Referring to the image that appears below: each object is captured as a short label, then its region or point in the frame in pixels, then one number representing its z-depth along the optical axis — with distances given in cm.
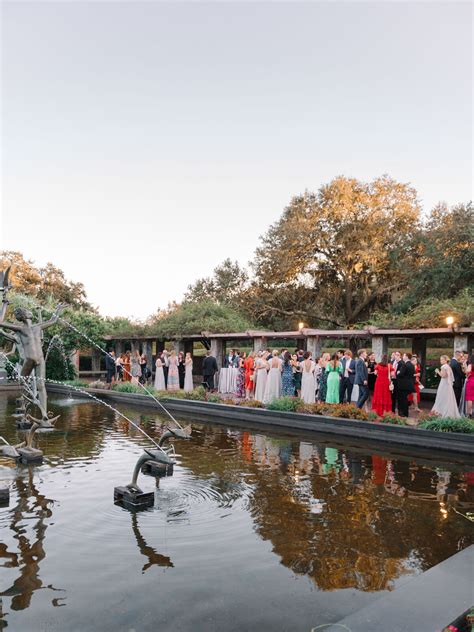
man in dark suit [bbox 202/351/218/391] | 2066
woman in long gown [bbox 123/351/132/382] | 2433
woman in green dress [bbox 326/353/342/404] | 1530
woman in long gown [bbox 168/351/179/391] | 2159
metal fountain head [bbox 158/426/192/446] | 696
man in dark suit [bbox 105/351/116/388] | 2462
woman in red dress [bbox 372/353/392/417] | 1413
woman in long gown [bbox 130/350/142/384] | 2361
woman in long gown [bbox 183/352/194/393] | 2105
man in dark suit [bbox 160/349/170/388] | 2245
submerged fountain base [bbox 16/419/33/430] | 1252
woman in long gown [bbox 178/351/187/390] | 2286
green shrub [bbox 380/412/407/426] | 1184
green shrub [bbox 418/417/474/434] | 1070
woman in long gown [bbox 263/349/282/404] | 1658
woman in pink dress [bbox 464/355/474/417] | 1289
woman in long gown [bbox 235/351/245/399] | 1952
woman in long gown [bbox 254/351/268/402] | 1712
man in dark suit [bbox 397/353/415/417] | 1377
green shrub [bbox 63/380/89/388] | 2275
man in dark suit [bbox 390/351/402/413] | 1431
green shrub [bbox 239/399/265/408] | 1497
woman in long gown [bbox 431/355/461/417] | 1266
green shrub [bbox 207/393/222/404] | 1601
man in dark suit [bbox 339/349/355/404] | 1517
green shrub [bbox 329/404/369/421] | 1255
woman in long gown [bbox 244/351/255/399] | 1853
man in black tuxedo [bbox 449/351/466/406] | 1356
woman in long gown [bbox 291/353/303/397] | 1741
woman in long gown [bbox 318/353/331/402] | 1595
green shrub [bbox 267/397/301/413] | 1413
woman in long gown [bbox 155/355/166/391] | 2184
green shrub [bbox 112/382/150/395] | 1942
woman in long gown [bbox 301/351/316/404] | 1577
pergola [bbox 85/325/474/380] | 1602
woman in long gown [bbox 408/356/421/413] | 1507
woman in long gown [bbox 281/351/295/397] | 1673
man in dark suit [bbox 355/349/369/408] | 1455
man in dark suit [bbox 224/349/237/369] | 2100
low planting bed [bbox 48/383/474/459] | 1081
